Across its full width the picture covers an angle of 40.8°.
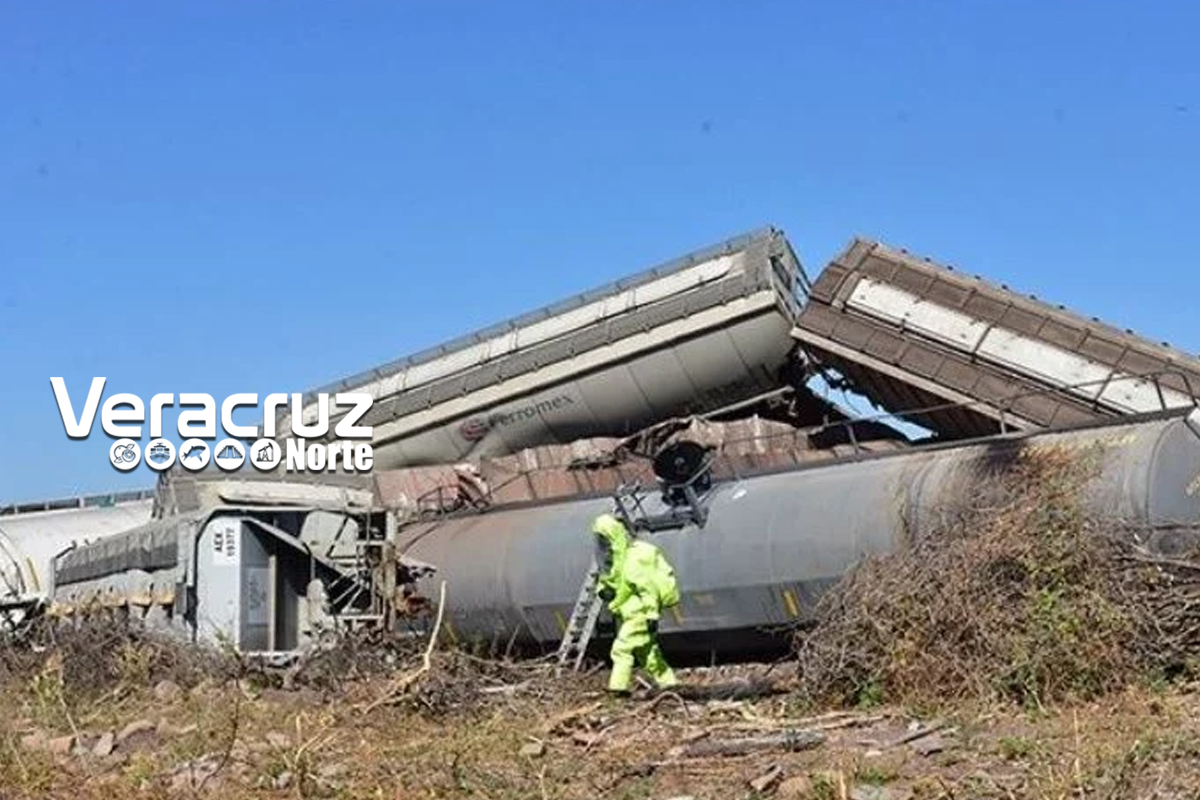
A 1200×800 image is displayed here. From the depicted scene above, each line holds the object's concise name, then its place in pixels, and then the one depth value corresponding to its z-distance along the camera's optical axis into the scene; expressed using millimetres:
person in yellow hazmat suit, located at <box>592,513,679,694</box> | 11398
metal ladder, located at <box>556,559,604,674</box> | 13305
